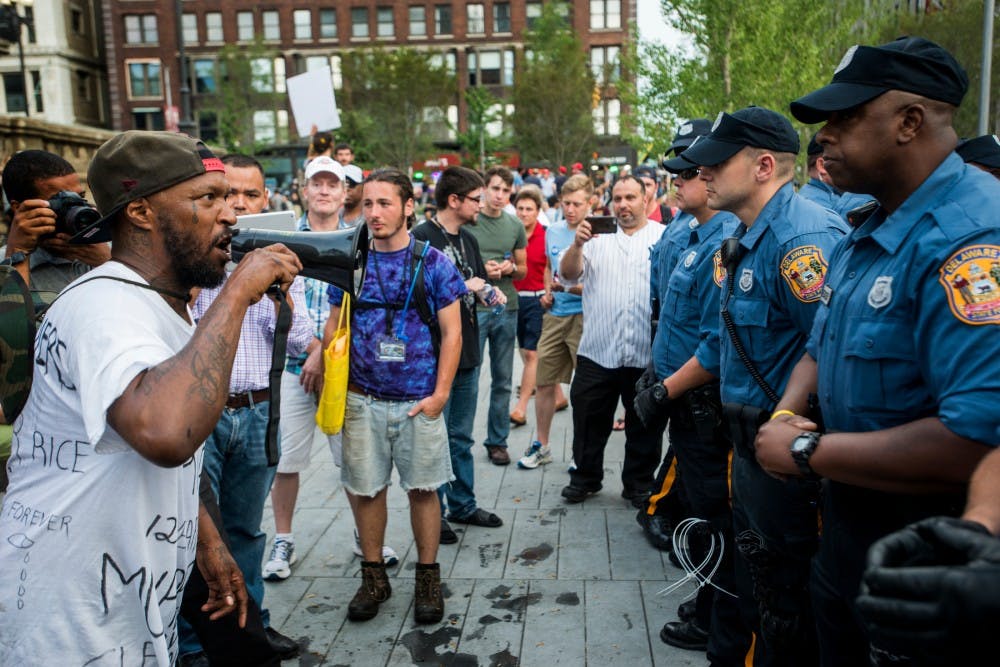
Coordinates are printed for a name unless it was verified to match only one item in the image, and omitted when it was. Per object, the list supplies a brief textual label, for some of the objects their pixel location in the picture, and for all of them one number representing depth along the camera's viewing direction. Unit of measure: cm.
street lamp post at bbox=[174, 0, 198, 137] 1777
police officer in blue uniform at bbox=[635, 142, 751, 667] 386
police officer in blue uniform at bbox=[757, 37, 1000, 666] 194
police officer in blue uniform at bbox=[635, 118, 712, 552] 478
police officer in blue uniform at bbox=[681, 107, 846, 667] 296
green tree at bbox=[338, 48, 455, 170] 4828
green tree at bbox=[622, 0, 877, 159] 1648
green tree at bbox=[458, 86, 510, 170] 5384
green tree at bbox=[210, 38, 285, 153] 4903
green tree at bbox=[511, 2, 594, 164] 4703
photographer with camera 339
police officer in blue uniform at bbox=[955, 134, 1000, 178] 424
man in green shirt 680
